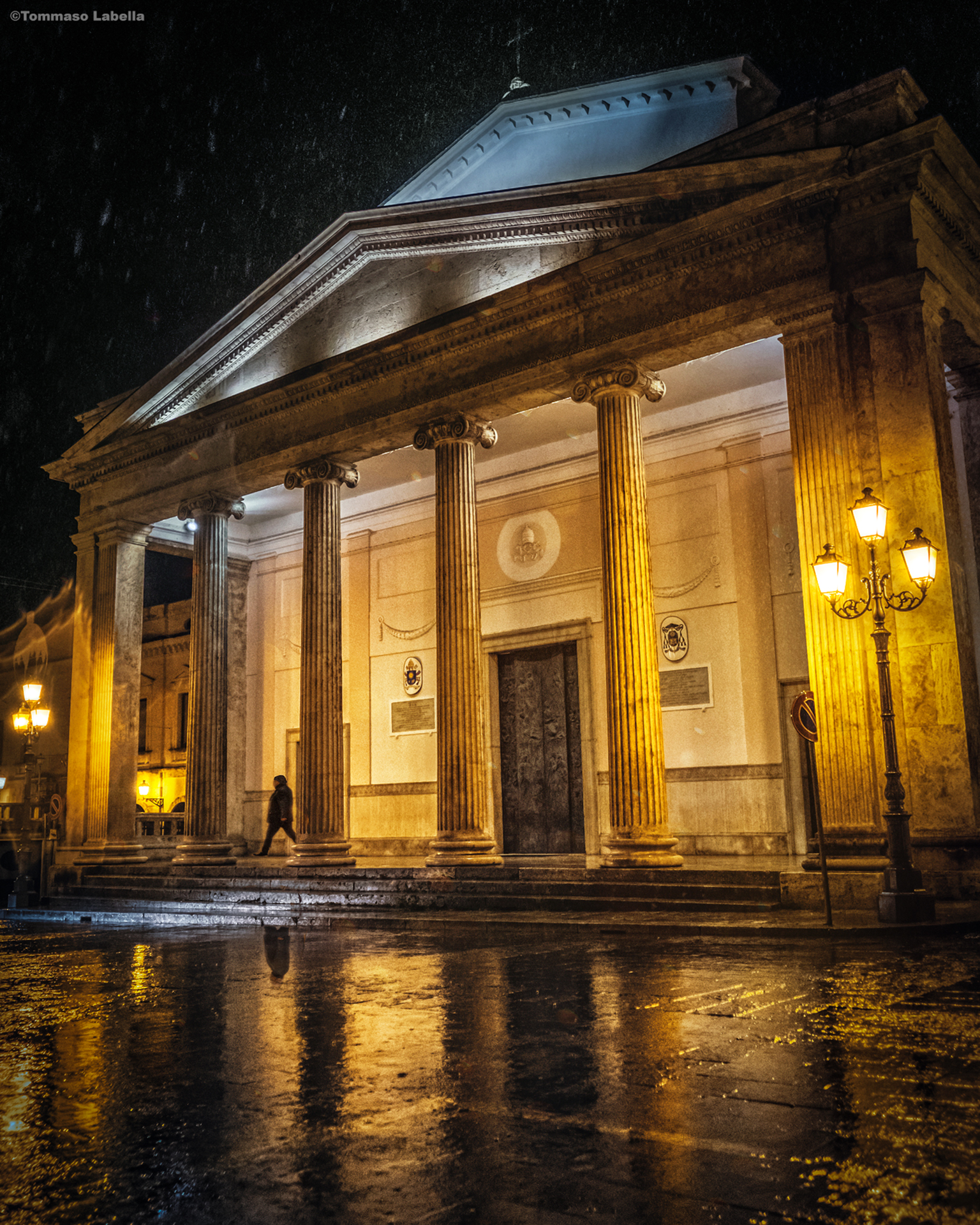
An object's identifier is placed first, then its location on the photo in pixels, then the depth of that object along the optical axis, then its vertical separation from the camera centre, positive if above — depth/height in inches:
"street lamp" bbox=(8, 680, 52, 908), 737.6 +62.2
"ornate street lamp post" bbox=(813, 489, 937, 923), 386.9 +39.5
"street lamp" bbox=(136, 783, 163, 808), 1207.6 +18.8
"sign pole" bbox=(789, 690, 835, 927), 384.8 +26.3
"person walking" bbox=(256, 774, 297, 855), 793.6 -0.5
